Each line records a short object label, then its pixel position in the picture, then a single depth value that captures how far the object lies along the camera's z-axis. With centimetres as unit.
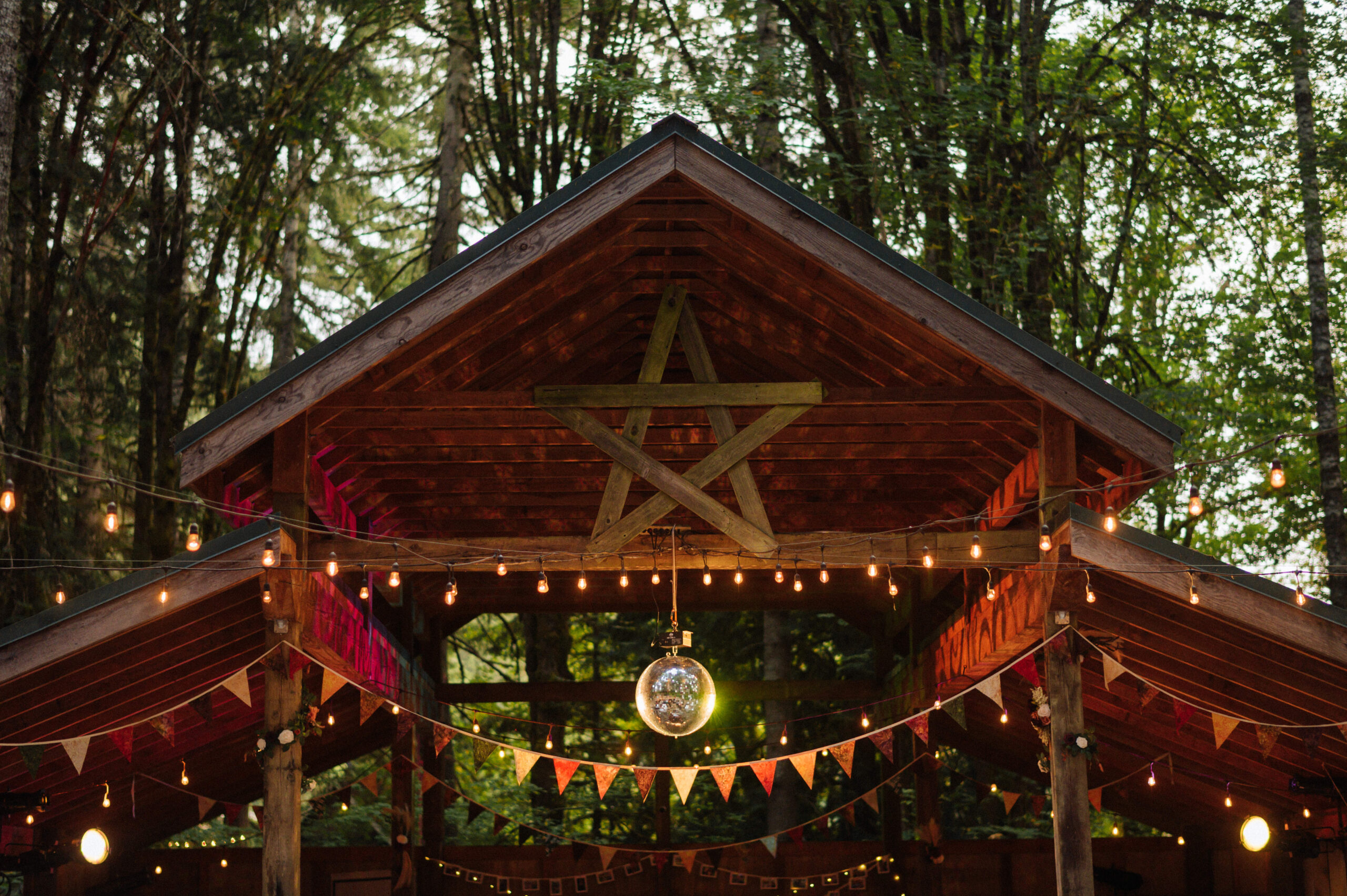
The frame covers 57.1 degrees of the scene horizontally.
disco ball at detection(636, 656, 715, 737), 670
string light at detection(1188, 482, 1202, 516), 581
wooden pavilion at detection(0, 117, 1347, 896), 703
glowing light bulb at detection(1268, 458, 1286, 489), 544
